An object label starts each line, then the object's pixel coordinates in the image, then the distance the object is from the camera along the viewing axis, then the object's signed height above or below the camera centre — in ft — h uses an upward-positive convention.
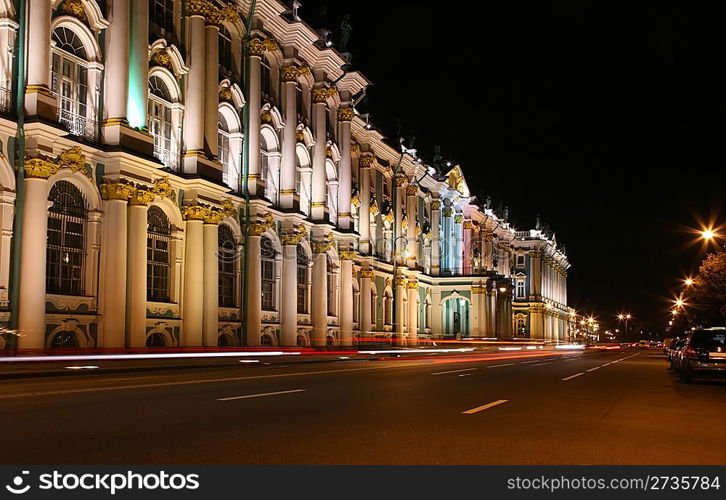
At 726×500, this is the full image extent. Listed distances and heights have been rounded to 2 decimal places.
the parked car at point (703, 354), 69.82 -2.91
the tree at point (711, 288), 147.95 +6.25
